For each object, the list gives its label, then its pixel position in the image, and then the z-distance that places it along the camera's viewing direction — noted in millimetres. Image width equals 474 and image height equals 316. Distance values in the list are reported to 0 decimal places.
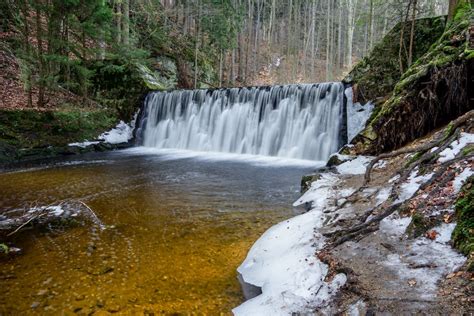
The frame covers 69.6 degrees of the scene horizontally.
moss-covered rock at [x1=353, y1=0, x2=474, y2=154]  5595
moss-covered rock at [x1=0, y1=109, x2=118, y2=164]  10859
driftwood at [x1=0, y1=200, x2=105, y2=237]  4945
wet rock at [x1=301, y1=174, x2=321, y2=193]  6250
